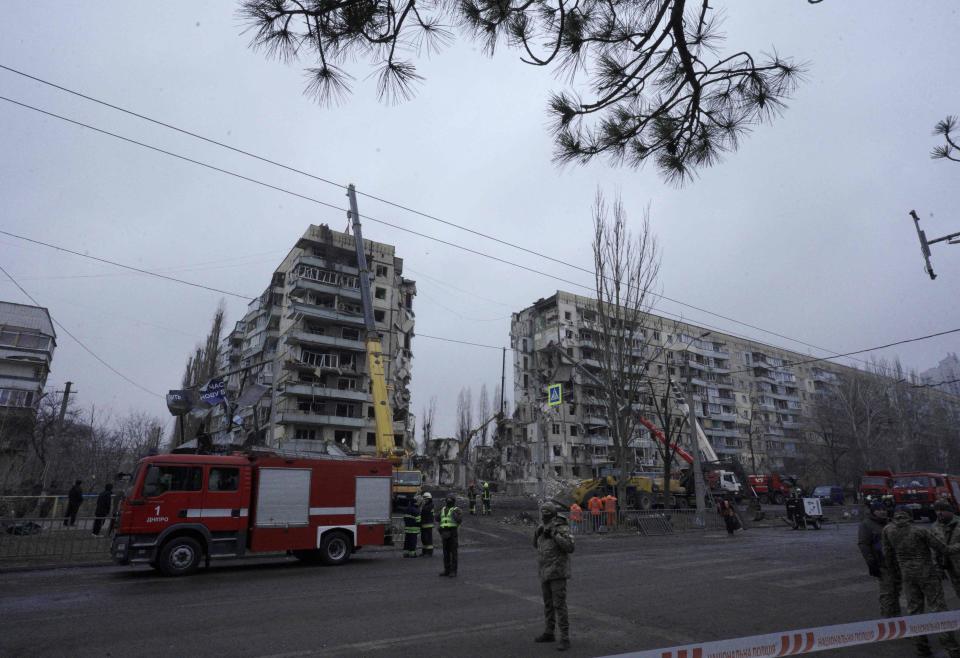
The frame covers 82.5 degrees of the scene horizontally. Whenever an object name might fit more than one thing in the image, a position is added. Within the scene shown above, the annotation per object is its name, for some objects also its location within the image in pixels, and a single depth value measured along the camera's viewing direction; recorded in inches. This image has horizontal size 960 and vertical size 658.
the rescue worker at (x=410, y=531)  623.8
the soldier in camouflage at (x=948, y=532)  245.8
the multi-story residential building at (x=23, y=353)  1916.8
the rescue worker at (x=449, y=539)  452.8
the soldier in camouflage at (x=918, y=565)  237.3
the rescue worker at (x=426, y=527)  617.9
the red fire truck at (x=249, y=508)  453.7
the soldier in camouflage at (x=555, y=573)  242.2
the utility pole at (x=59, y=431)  1001.1
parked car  1688.0
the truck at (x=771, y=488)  1622.8
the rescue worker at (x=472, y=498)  1101.6
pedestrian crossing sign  1019.3
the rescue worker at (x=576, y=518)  895.7
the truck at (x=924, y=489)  1087.0
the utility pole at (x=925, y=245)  409.4
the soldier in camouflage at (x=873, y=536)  319.0
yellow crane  1074.7
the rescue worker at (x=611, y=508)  965.2
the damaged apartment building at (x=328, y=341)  1930.4
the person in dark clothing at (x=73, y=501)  696.1
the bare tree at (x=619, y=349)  1007.6
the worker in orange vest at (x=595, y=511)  938.2
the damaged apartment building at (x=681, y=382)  2352.4
